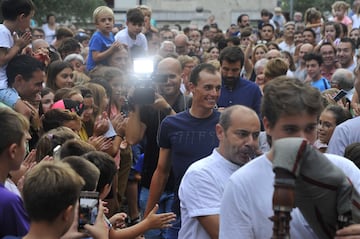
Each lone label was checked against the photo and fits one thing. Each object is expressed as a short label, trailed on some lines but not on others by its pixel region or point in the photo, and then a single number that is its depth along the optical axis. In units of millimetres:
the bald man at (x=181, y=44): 23212
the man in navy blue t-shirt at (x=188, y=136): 9330
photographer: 11118
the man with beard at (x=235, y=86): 11880
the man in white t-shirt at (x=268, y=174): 4987
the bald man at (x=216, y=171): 6850
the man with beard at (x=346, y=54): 18476
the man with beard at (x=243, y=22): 30692
